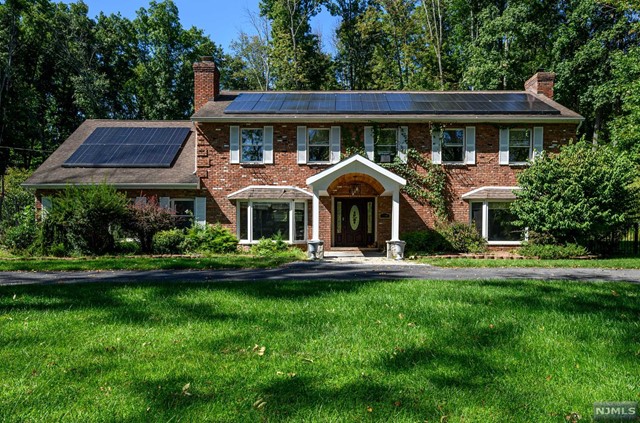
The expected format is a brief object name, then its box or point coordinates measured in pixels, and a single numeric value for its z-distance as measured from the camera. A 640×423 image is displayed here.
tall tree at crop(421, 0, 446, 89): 30.00
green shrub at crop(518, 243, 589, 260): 13.73
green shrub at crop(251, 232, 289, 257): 15.59
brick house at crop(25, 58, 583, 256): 16.83
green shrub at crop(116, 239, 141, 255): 14.31
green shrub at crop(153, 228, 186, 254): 14.55
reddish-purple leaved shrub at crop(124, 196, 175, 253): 14.46
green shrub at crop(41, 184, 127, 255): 13.71
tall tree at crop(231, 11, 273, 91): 34.38
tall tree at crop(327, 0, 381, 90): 34.69
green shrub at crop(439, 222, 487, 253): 16.02
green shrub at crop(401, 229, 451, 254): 15.79
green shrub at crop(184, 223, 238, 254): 15.09
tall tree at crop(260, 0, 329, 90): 31.92
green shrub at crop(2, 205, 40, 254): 14.23
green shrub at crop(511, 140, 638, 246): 13.72
